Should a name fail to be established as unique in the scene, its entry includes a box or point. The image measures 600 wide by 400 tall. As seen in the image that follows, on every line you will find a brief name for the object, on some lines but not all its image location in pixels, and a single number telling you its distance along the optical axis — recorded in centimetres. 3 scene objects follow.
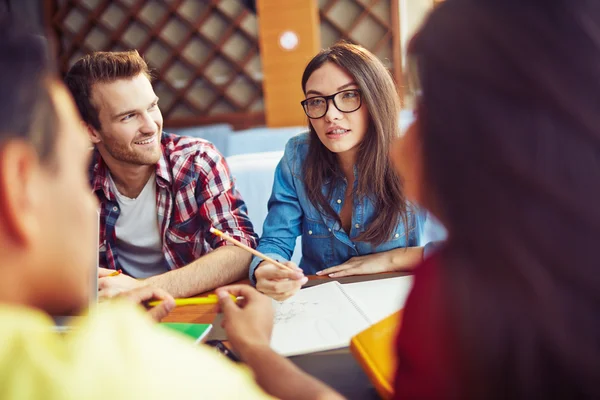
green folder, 55
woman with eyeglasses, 85
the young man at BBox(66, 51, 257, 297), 92
